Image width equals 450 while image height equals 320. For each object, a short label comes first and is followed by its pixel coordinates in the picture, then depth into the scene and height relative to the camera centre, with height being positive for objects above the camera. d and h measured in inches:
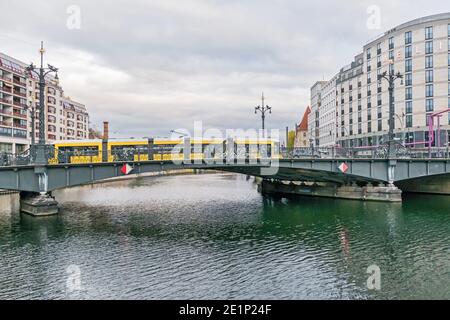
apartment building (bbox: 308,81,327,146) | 5125.0 +631.7
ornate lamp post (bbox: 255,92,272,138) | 1514.4 +188.4
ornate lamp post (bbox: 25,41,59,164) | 1159.6 +46.6
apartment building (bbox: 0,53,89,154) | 3034.0 +514.2
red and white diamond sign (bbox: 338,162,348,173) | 1515.7 -64.4
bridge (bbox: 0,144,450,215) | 1186.6 -74.3
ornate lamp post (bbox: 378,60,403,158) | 1538.4 +21.8
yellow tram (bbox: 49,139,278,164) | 1273.4 +19.2
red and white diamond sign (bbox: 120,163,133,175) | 1248.8 -44.5
